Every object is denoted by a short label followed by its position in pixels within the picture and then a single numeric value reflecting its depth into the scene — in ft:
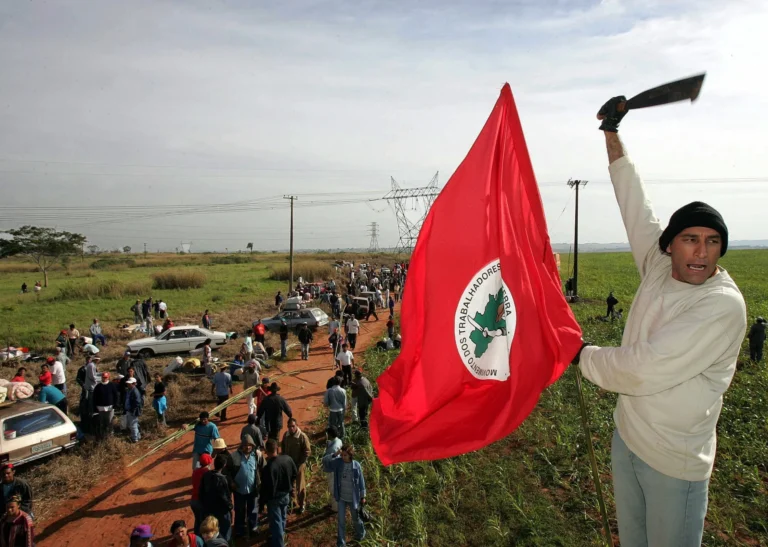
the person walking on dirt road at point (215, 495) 22.30
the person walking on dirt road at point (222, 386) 41.98
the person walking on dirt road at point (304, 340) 62.85
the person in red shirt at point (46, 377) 39.46
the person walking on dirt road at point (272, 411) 33.42
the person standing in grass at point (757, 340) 52.94
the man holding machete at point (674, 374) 6.79
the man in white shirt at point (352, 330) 63.52
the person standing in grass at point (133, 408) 36.40
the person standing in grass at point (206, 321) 75.20
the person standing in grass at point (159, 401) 38.71
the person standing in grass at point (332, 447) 24.90
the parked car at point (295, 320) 77.05
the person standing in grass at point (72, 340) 62.39
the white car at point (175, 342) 63.67
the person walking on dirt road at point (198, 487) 22.59
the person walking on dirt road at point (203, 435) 29.35
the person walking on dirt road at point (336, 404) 34.68
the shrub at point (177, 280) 139.85
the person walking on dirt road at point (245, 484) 24.52
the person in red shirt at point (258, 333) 64.39
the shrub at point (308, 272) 151.78
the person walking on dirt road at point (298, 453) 26.58
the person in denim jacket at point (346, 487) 23.70
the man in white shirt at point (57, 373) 42.34
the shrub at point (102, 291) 119.55
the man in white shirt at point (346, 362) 46.80
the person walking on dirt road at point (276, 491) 23.03
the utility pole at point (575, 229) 113.47
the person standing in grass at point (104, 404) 35.78
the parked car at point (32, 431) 29.96
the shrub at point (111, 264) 227.44
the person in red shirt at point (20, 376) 40.13
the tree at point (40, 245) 183.42
